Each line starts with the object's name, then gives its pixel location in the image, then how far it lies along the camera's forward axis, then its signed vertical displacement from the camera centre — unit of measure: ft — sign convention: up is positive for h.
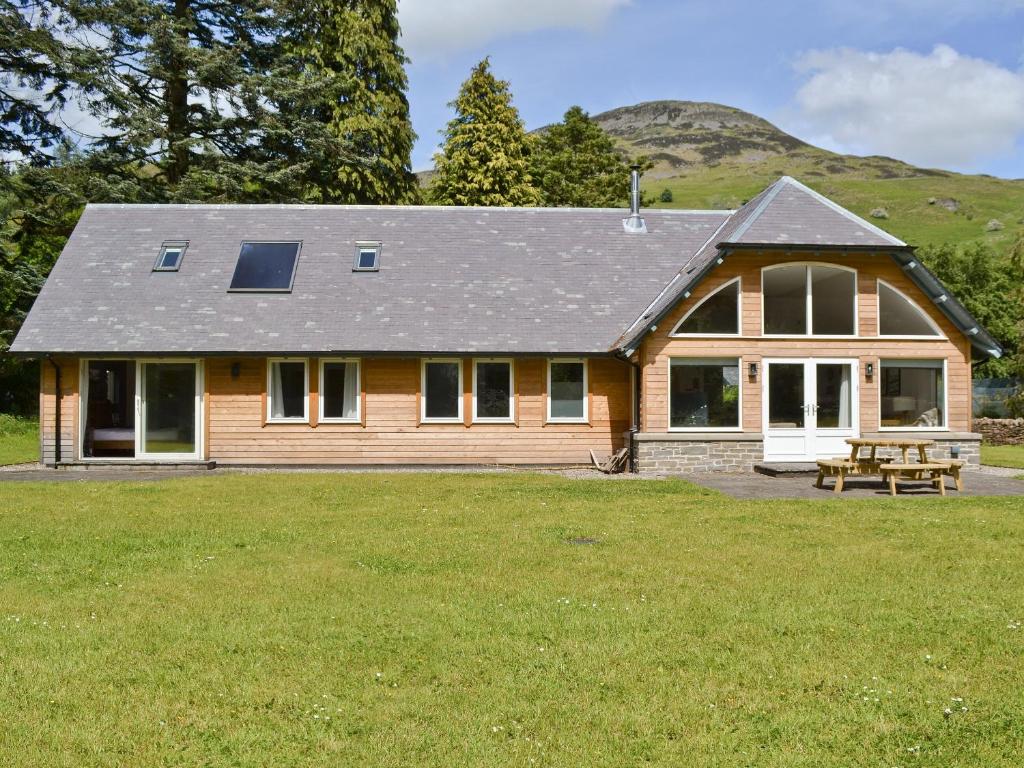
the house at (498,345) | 60.70 +4.14
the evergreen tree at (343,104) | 110.42 +38.70
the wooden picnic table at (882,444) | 49.32 -2.30
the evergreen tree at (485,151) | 123.65 +35.42
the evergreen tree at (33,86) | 101.96 +37.92
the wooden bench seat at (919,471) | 46.83 -3.67
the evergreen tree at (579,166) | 151.43 +41.06
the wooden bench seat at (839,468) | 48.16 -3.57
